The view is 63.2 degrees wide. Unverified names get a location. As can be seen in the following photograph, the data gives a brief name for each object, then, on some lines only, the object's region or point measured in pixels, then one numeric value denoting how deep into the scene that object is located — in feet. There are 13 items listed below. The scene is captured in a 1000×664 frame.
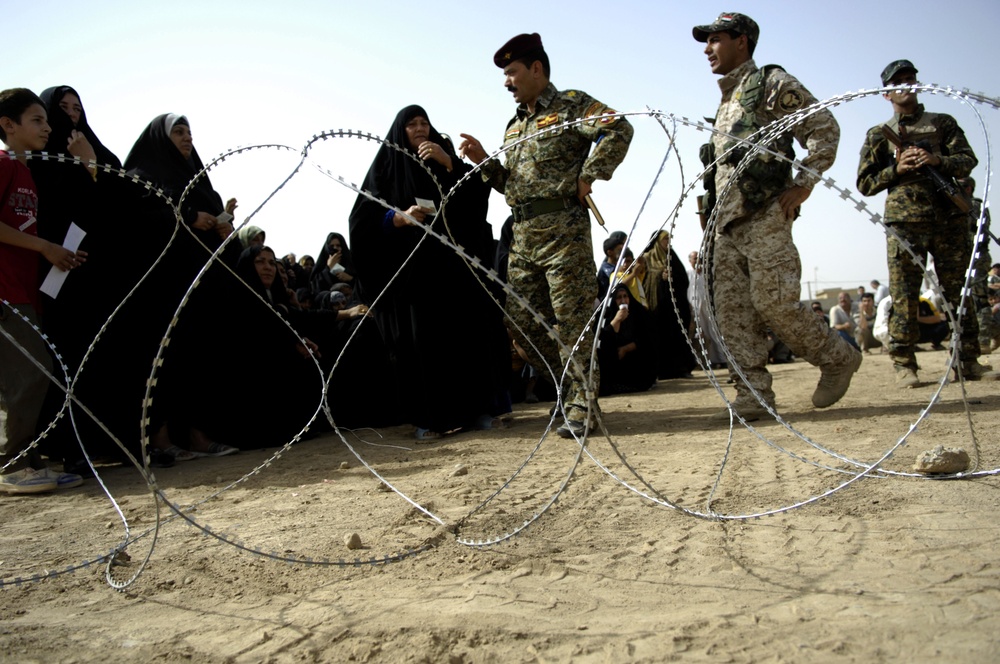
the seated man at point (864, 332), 43.68
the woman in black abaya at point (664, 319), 33.01
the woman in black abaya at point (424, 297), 18.10
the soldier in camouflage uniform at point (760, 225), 15.10
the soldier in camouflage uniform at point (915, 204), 18.76
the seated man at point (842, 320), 43.72
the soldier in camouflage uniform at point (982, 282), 19.10
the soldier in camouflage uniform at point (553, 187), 15.90
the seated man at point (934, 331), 37.74
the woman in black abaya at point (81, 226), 15.21
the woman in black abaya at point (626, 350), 27.30
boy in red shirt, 13.37
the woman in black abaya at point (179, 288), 16.55
